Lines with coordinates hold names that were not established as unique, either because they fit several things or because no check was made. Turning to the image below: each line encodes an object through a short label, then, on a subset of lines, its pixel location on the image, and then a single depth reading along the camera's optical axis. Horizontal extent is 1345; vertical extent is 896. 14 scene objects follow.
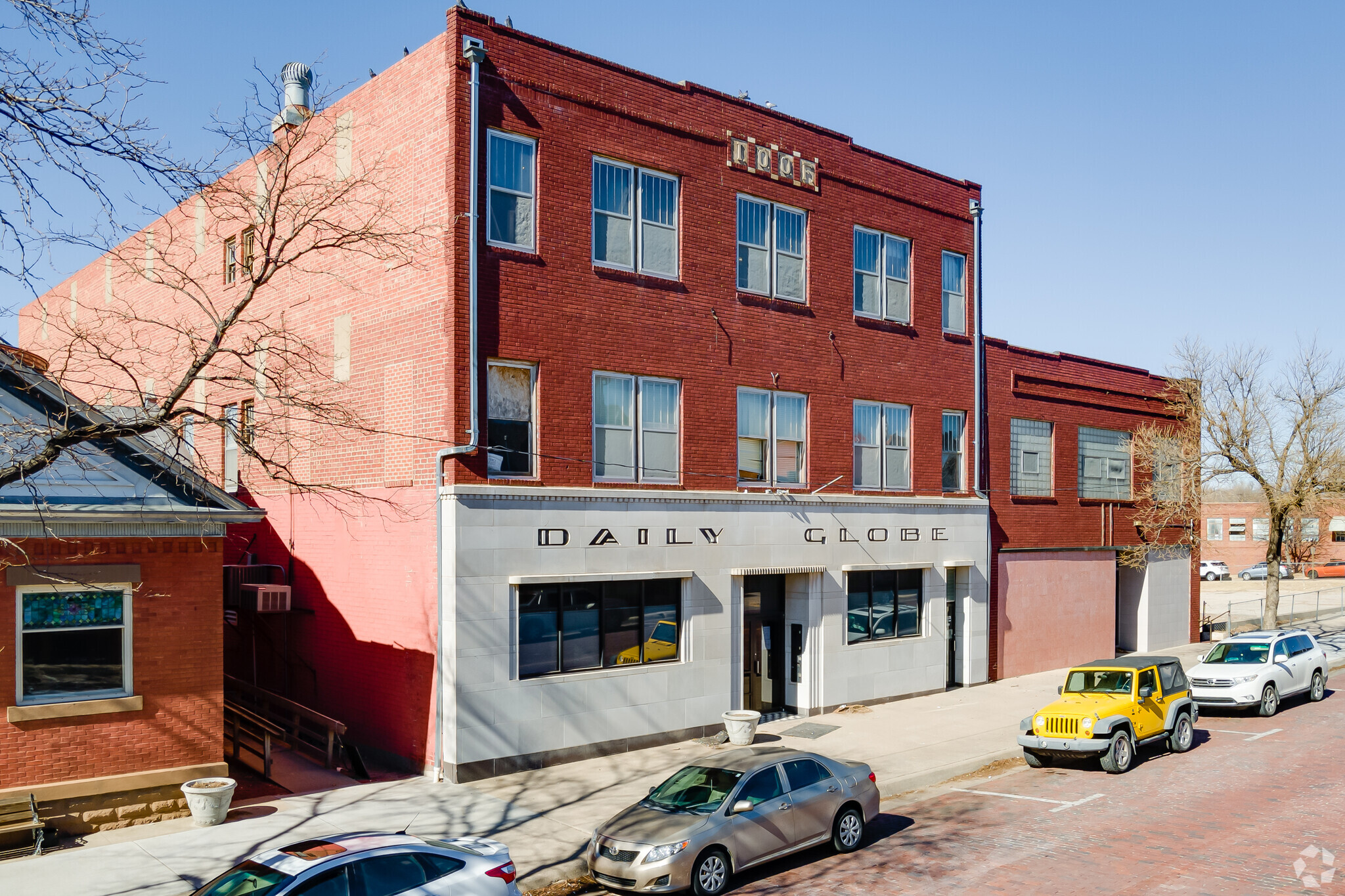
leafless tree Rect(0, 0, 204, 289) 8.49
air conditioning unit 21.00
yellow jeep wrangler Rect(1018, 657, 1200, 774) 17.86
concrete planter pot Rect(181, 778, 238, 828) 14.44
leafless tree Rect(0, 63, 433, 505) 11.14
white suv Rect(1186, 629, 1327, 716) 23.02
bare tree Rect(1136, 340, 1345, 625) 33.19
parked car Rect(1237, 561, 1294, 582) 71.81
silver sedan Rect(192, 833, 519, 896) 8.99
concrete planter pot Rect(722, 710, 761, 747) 19.75
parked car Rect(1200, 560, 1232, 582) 72.31
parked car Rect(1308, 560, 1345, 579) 70.81
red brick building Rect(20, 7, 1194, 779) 18.14
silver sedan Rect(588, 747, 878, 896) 12.10
